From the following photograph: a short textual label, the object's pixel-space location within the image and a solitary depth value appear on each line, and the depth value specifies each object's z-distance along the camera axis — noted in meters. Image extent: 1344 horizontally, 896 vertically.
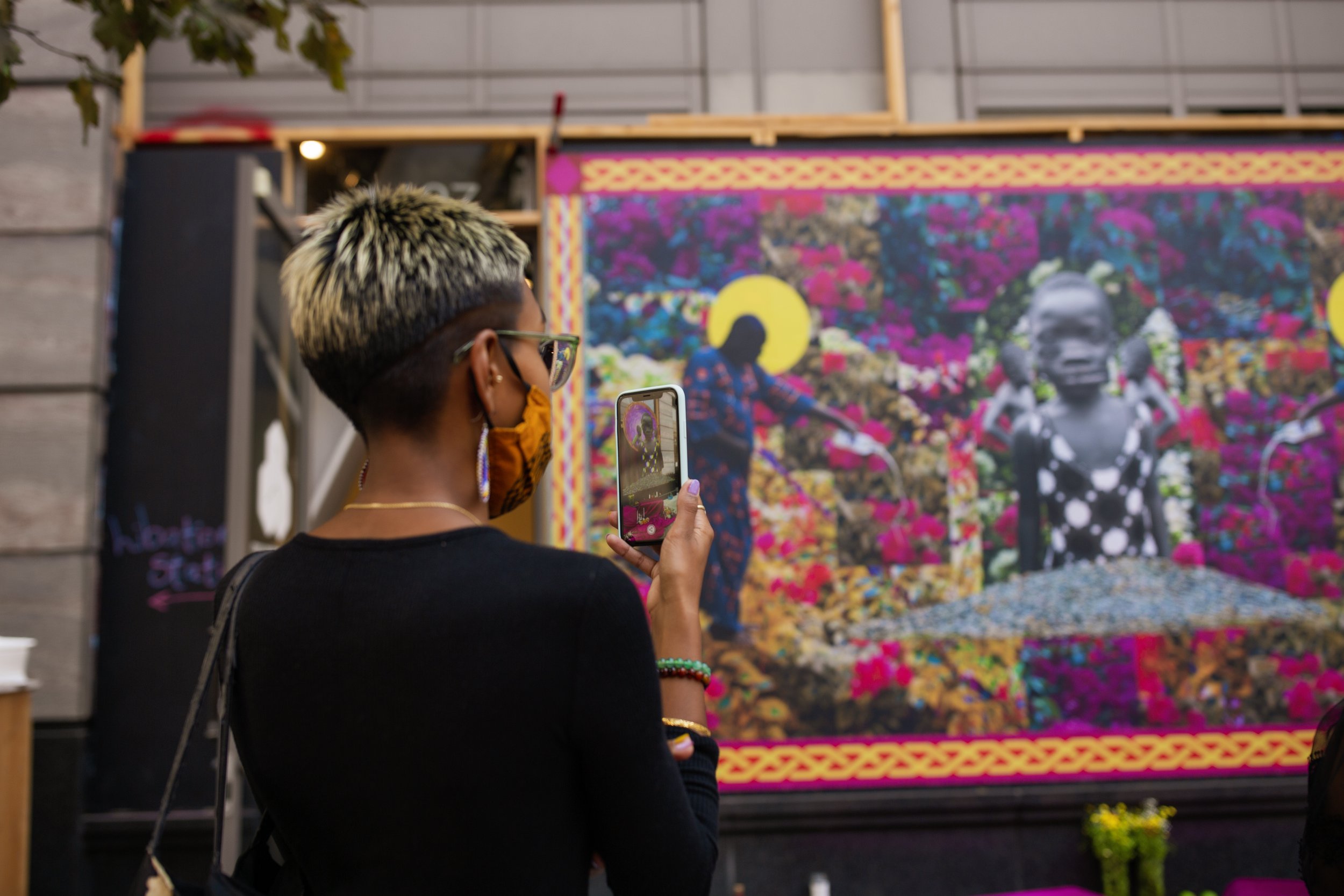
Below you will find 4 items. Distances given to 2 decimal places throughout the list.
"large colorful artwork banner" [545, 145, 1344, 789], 4.89
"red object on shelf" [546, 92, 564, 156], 5.05
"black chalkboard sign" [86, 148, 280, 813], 4.68
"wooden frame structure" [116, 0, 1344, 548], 5.16
